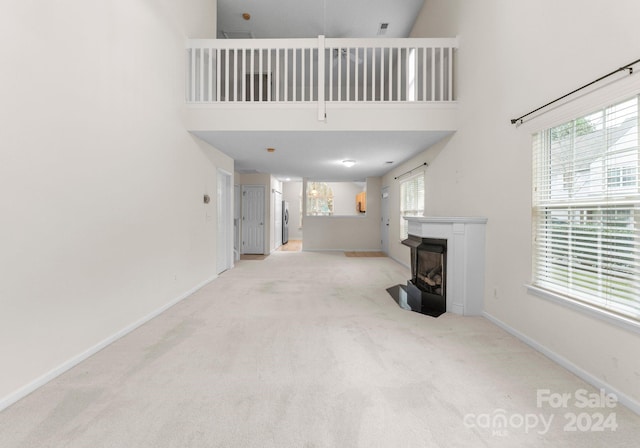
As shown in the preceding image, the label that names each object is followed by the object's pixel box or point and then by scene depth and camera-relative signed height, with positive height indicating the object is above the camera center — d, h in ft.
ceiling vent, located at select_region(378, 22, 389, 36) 17.68 +12.55
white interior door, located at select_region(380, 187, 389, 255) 25.45 -0.21
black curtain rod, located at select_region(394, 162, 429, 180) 15.48 +3.22
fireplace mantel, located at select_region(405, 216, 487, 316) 9.91 -1.60
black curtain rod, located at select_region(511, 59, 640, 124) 5.05 +2.86
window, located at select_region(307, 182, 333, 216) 37.37 +3.02
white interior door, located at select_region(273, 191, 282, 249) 29.50 +0.08
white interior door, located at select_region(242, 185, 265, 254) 26.13 +0.15
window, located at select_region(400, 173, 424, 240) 17.26 +1.49
